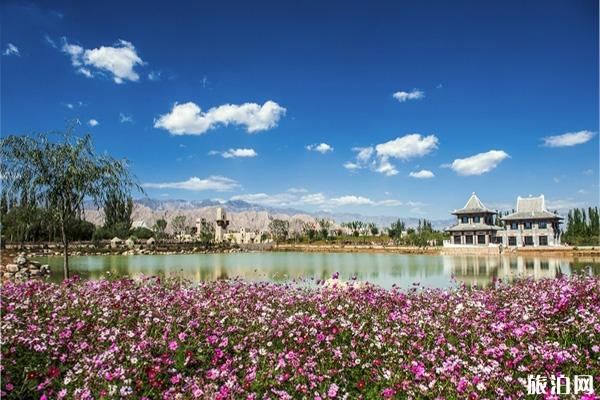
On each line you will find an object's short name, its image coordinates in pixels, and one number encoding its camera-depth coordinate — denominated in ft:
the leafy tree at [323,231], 311.15
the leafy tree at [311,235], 310.04
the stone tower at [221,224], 445.54
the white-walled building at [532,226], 186.80
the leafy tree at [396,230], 311.88
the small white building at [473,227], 196.65
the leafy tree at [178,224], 400.63
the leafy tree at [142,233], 378.16
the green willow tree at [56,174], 41.68
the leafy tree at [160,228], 344.90
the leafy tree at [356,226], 368.93
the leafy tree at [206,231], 318.61
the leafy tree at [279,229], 363.76
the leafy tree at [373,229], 367.33
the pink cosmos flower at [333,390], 11.64
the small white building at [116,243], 249.96
